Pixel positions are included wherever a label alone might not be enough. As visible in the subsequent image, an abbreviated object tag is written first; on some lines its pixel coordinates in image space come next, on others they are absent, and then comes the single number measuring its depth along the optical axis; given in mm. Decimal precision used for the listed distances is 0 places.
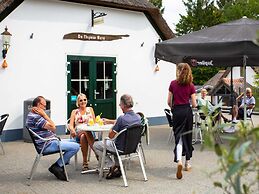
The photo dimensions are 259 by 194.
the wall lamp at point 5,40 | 9359
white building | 9836
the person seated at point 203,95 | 9643
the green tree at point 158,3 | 36719
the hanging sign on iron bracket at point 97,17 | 11188
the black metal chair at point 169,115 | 8797
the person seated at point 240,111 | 10375
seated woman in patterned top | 6215
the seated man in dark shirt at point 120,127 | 5445
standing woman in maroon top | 5960
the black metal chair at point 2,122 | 7543
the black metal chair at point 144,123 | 6289
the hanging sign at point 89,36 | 10859
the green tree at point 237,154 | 1031
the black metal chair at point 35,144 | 5453
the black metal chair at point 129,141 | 5355
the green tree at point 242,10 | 37438
